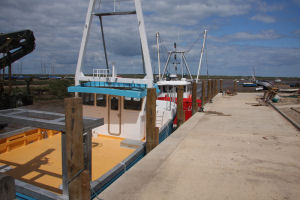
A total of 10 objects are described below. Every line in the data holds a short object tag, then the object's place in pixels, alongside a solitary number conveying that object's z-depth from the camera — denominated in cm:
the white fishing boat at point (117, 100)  790
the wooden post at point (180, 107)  1064
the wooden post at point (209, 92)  2094
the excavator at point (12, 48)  1482
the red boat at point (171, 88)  1629
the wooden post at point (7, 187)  184
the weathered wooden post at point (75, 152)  357
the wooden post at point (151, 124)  718
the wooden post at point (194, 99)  1342
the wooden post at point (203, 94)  1638
